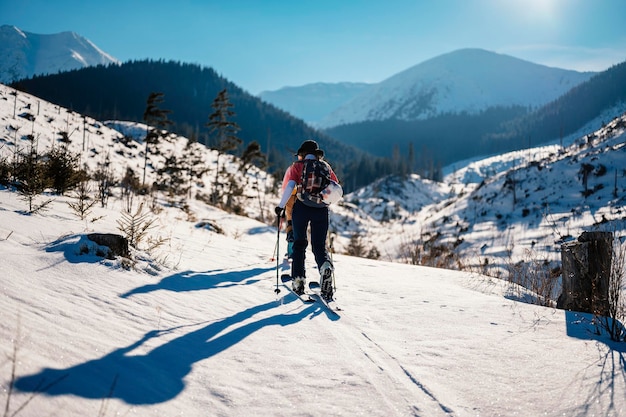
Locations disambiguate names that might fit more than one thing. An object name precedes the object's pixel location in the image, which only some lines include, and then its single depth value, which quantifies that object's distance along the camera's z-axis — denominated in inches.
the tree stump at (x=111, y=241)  148.0
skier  180.2
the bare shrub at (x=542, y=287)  182.9
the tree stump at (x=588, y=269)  147.9
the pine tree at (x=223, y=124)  1114.7
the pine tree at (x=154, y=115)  1174.3
